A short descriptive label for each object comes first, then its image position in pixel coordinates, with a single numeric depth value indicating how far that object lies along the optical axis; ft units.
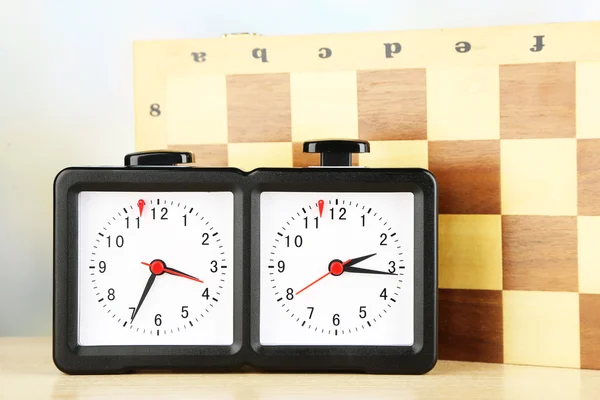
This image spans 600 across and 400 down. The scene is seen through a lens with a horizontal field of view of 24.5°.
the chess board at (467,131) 2.02
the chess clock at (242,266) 1.96
